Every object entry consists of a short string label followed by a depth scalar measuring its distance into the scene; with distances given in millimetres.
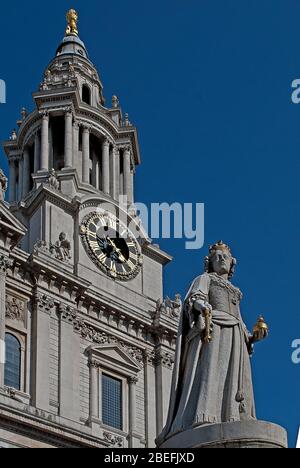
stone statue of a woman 17734
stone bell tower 48562
